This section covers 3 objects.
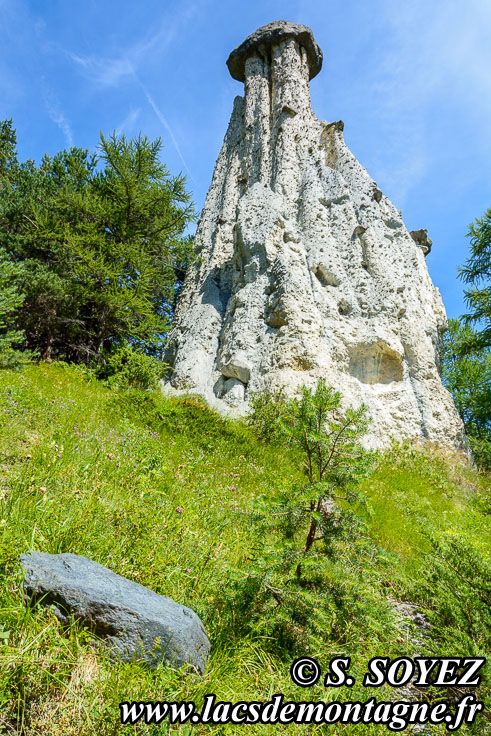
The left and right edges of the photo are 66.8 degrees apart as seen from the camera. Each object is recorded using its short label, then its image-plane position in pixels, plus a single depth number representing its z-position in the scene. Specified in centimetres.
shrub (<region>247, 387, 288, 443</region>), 912
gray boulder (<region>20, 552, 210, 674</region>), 218
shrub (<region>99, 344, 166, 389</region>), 1098
